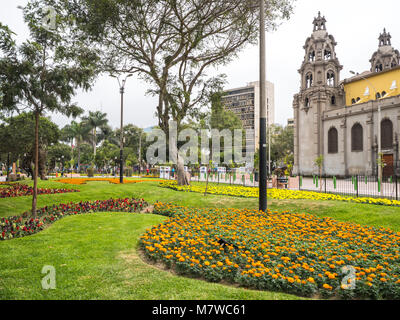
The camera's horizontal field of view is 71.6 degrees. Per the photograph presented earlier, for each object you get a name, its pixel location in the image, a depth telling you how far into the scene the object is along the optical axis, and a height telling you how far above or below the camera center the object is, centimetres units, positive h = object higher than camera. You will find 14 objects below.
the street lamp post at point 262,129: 942 +133
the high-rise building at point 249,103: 11031 +2591
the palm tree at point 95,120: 6191 +1057
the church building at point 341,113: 3572 +792
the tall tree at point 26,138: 2005 +216
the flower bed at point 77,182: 2012 -113
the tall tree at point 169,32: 1566 +845
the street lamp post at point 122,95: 2188 +581
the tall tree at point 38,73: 854 +302
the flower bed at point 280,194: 1147 -136
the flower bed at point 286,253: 403 -164
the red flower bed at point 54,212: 715 -162
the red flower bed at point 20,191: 1300 -128
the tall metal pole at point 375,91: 2846 +1098
